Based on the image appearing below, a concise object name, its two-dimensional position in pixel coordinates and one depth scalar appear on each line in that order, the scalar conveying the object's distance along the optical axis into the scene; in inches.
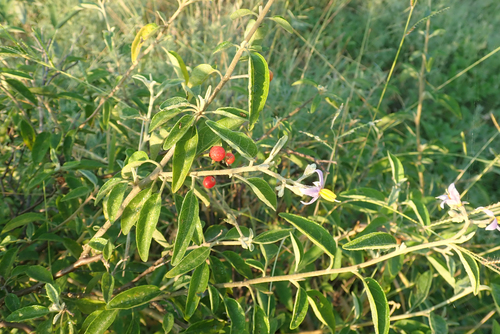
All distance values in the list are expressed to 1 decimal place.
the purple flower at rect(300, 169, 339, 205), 9.7
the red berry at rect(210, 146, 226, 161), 10.3
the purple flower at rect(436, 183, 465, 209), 10.4
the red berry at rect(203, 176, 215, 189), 11.1
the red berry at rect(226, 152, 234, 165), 11.2
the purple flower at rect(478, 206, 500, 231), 10.2
